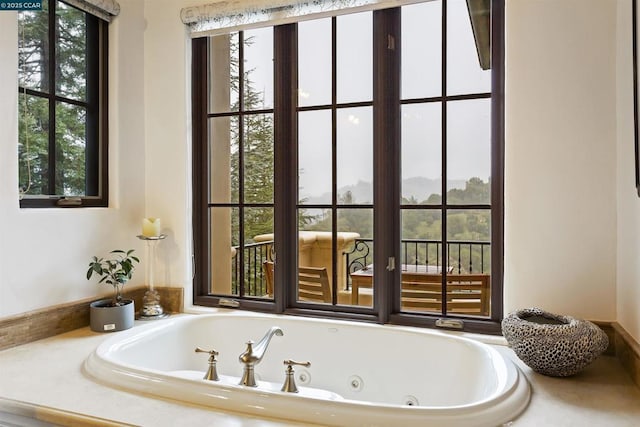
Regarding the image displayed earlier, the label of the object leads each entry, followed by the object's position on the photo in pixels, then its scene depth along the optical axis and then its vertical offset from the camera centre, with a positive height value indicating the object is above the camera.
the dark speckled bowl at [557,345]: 1.29 -0.41
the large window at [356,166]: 1.88 +0.20
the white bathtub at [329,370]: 1.09 -0.55
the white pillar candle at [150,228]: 2.14 -0.10
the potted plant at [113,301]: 1.90 -0.43
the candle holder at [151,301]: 2.12 -0.46
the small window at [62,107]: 1.83 +0.46
